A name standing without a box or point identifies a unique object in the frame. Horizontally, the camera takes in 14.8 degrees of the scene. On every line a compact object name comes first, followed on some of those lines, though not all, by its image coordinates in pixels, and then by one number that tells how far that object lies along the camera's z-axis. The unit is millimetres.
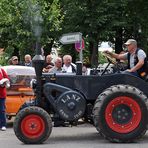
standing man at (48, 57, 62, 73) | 14523
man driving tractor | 10879
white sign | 17691
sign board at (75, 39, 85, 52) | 19891
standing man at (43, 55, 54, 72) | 15725
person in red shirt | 12922
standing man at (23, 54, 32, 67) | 16219
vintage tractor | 10391
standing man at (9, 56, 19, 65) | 16308
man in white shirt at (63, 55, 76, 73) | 14305
